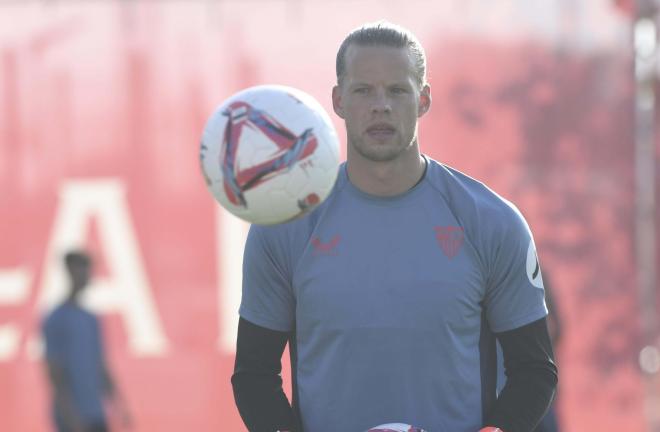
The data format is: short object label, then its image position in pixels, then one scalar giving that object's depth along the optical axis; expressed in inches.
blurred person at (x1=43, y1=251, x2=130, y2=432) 677.9
